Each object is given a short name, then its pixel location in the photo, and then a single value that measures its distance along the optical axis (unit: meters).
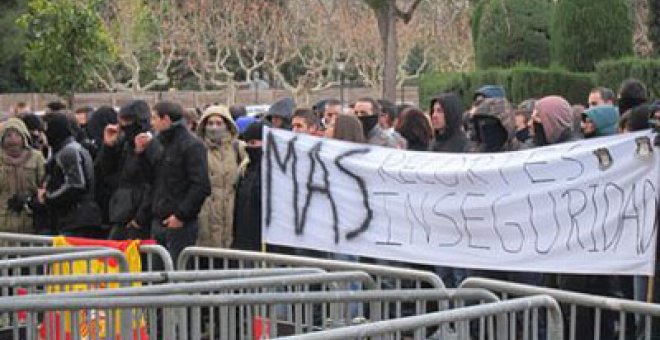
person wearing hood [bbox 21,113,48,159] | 12.26
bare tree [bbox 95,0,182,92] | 49.44
